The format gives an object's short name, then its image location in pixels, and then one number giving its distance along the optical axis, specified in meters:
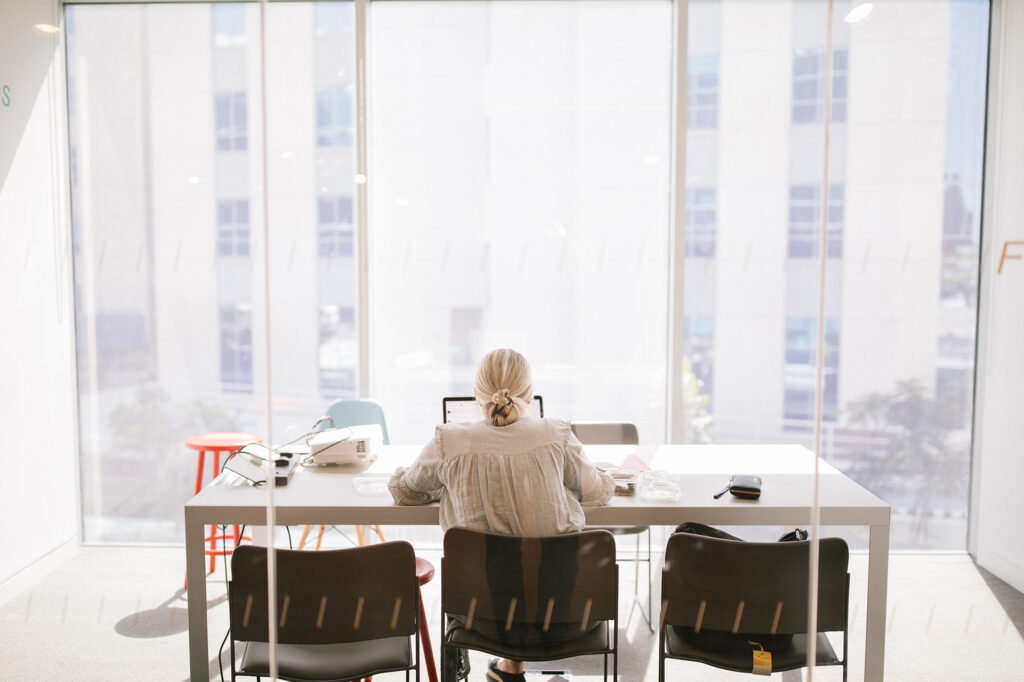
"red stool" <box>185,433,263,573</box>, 3.01
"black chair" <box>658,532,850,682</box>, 1.65
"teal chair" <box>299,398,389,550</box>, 3.14
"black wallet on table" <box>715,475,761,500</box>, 2.05
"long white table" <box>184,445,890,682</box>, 1.98
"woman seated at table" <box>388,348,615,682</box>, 1.80
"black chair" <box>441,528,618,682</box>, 1.66
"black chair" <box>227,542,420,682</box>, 1.61
